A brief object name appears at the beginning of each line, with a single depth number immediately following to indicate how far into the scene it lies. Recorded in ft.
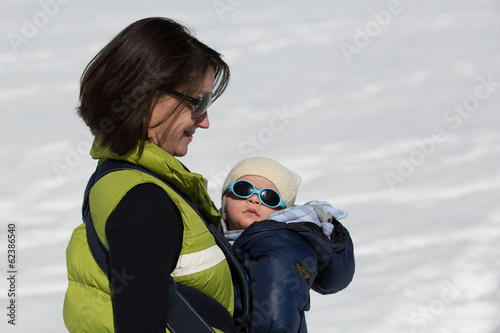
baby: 10.95
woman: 9.88
